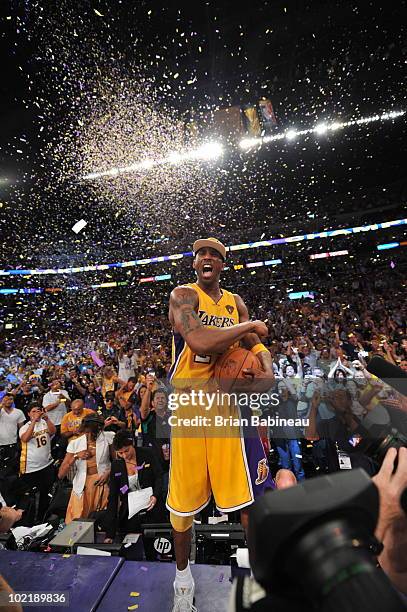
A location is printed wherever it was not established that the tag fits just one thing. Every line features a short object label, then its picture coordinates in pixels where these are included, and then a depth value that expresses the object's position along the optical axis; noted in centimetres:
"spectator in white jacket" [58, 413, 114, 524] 394
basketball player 194
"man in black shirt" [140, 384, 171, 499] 474
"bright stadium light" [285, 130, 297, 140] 1511
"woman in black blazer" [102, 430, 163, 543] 370
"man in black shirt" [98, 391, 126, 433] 508
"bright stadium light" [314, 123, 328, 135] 1455
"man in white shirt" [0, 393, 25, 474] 568
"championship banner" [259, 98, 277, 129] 1312
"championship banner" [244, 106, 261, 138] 1341
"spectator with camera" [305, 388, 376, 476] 405
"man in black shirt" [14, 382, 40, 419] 804
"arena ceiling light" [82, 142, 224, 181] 1586
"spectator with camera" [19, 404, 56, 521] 489
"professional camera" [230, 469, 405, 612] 39
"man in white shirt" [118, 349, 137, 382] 963
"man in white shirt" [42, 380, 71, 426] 668
